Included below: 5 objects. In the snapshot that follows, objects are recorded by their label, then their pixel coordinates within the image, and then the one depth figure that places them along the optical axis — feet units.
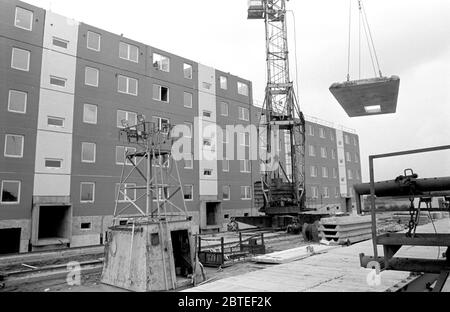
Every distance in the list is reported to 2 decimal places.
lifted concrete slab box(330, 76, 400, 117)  31.71
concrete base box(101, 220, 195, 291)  38.04
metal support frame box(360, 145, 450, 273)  17.70
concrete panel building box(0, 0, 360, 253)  77.30
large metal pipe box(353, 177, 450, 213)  16.98
